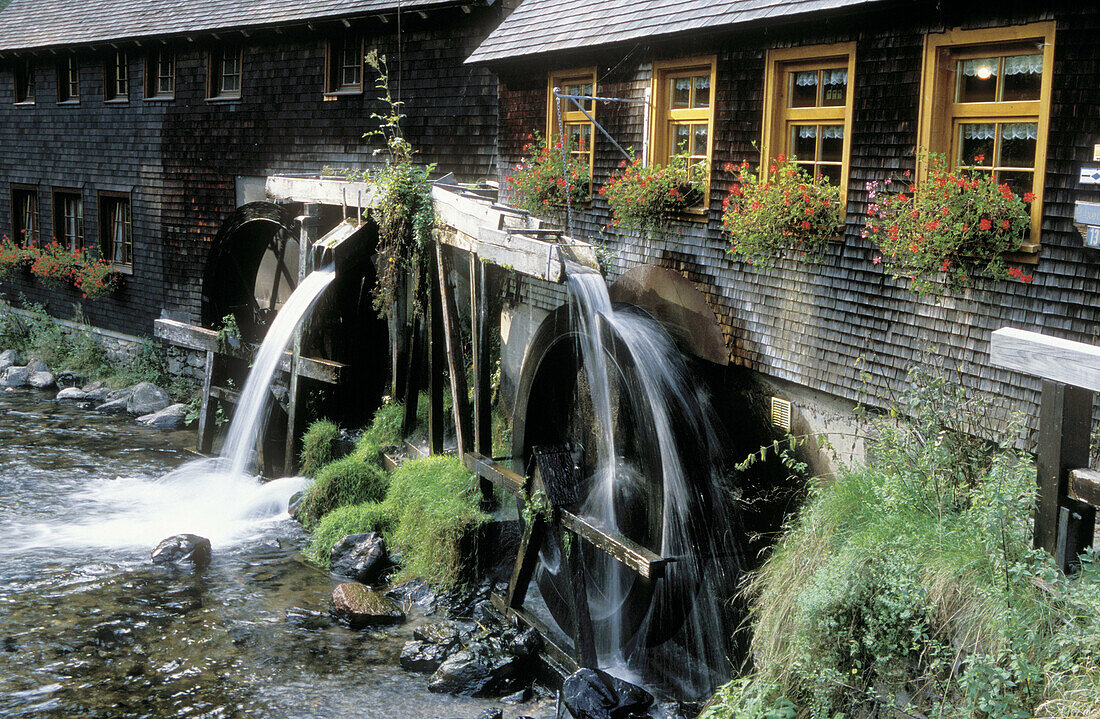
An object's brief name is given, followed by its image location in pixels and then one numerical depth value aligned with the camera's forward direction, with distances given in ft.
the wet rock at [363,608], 23.39
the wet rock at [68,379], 50.55
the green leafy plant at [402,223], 28.45
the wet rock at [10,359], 52.95
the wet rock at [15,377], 50.21
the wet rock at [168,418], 43.16
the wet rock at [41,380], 49.96
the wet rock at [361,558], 26.04
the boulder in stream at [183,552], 26.55
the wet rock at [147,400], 45.34
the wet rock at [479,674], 20.13
